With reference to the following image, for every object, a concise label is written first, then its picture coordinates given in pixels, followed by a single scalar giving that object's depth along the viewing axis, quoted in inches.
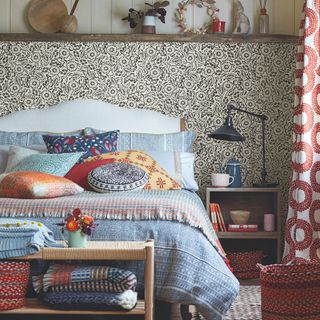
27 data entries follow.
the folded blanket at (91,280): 123.2
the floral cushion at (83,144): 197.5
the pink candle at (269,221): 208.4
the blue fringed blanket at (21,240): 124.1
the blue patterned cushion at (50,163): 180.1
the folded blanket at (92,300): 122.6
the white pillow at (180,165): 196.4
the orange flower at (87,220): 126.5
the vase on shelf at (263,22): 216.1
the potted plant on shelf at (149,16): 215.9
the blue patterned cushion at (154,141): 208.8
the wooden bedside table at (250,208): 216.4
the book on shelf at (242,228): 206.2
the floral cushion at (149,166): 181.3
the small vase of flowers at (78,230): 125.6
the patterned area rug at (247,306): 157.9
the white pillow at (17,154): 192.7
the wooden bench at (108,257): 122.8
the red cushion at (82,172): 178.2
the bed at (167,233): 131.4
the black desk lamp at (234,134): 199.2
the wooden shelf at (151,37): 217.3
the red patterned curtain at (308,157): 185.8
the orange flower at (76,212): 127.9
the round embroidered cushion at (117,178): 165.8
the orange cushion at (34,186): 152.7
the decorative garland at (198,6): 219.2
